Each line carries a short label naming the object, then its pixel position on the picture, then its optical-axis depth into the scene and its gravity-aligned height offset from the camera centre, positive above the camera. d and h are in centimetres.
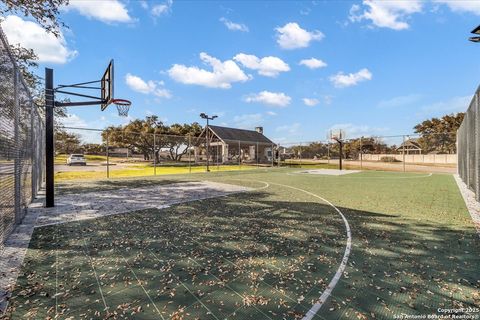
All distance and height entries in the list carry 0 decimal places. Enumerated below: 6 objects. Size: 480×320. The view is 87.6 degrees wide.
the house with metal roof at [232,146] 2789 +156
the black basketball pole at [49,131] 603 +70
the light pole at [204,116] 2038 +346
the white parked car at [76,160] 1711 -3
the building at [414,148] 2623 +92
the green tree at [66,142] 1427 +105
